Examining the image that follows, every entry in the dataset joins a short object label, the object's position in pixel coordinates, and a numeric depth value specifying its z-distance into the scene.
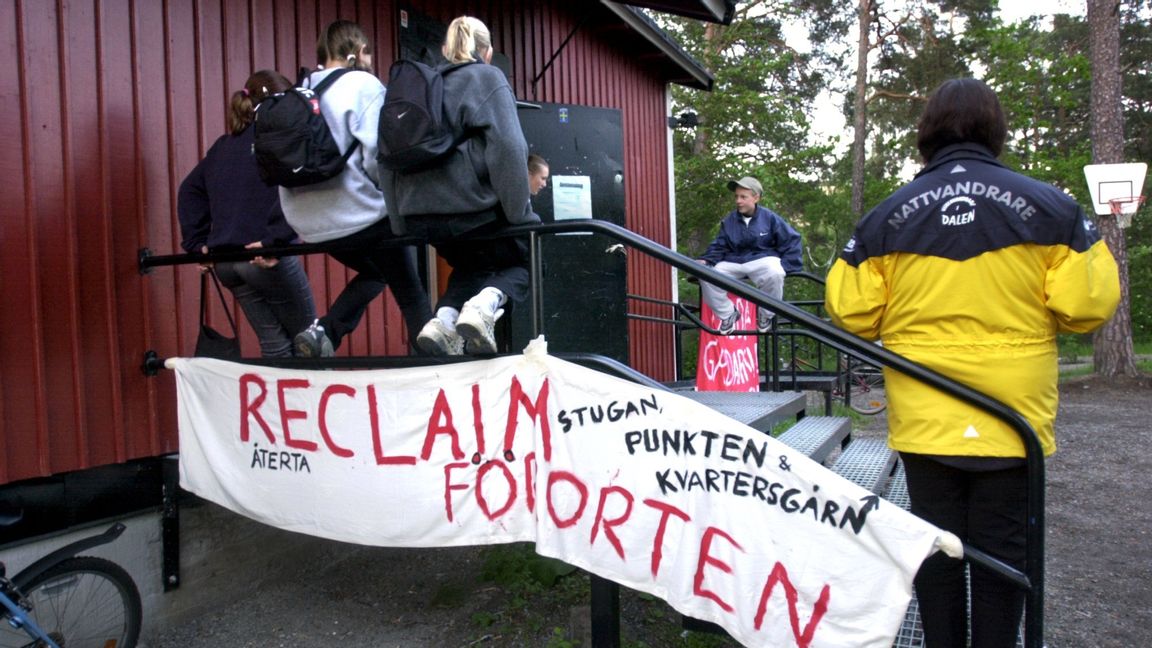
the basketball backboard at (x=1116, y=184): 11.54
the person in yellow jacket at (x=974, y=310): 2.34
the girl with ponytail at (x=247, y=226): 3.69
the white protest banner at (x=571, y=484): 2.42
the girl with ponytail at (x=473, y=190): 3.01
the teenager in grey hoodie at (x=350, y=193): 3.34
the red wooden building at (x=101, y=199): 3.52
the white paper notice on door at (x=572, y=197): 6.36
